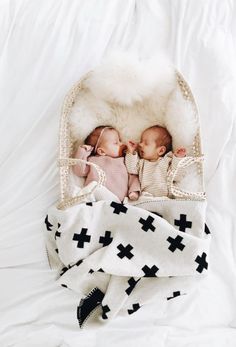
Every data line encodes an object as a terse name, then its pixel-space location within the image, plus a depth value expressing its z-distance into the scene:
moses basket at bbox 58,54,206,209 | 1.07
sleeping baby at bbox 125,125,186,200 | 1.08
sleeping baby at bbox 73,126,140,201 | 1.09
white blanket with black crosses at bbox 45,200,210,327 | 0.95
